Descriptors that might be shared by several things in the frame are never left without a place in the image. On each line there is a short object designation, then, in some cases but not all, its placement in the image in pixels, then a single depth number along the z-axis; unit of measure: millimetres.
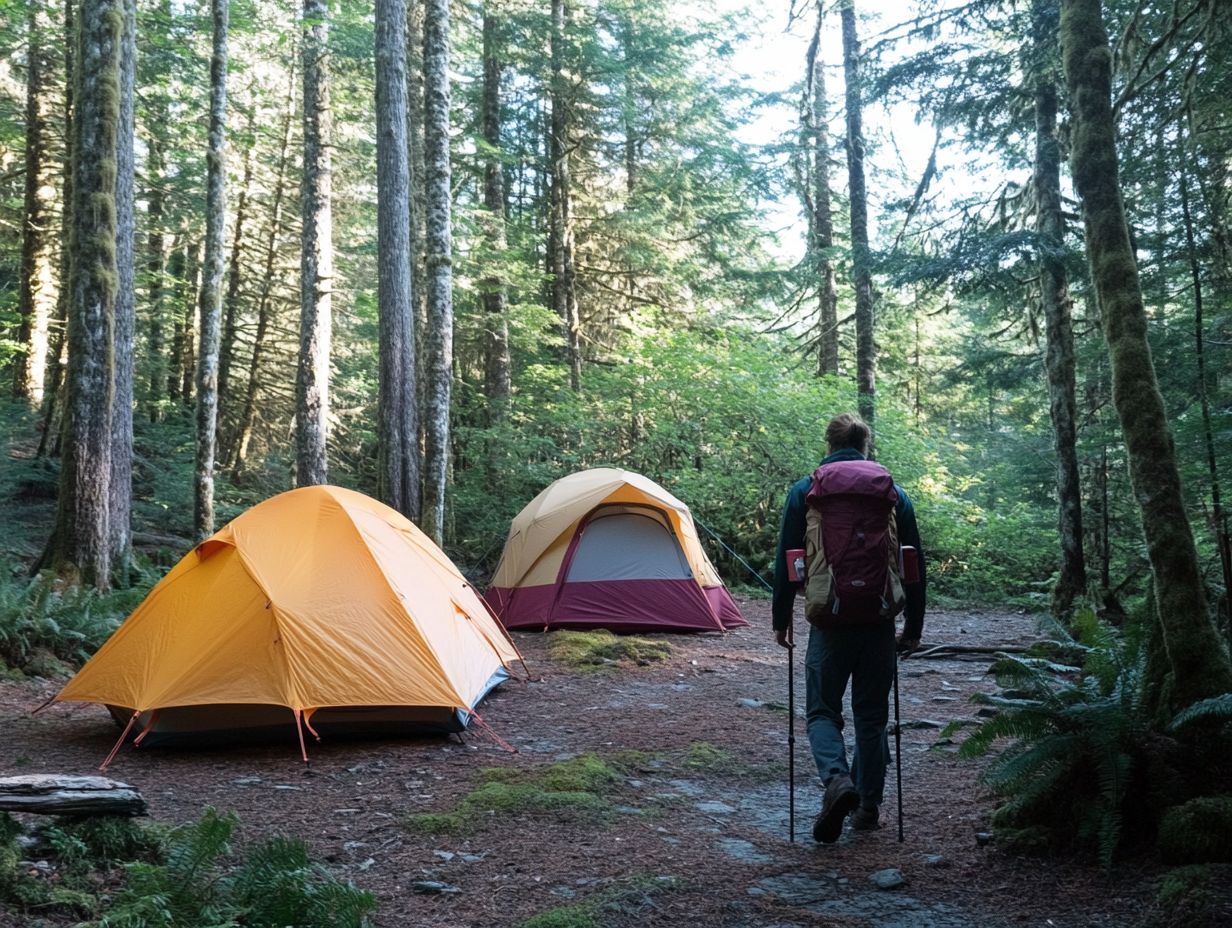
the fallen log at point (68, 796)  3363
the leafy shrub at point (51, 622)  7695
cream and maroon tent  11500
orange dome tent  5914
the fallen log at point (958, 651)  10148
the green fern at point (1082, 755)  3846
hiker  4430
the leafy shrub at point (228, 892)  3002
